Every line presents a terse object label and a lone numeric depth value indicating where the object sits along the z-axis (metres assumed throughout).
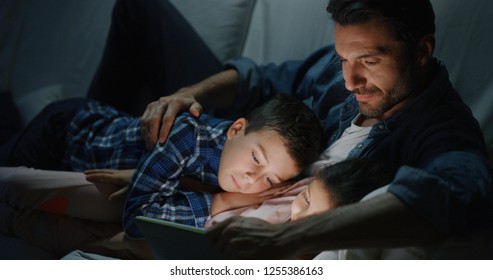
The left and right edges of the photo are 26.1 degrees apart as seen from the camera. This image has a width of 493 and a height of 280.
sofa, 2.57
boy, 2.12
